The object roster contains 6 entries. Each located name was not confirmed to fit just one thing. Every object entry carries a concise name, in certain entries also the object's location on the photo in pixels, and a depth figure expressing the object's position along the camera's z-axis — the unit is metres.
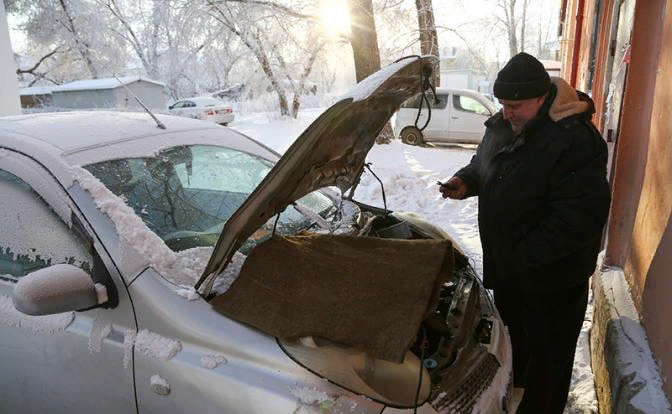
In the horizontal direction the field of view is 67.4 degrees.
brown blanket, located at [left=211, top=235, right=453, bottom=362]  1.65
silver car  1.64
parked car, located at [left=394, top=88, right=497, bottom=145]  14.10
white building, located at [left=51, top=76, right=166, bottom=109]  19.69
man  2.18
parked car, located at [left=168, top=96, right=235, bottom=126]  20.86
